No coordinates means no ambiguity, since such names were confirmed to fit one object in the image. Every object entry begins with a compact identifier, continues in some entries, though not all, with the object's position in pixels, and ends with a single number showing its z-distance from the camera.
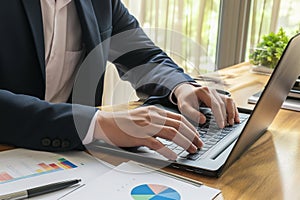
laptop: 0.73
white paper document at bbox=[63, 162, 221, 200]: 0.60
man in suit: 0.78
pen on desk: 0.59
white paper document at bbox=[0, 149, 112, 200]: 0.63
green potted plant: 1.73
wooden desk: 0.68
